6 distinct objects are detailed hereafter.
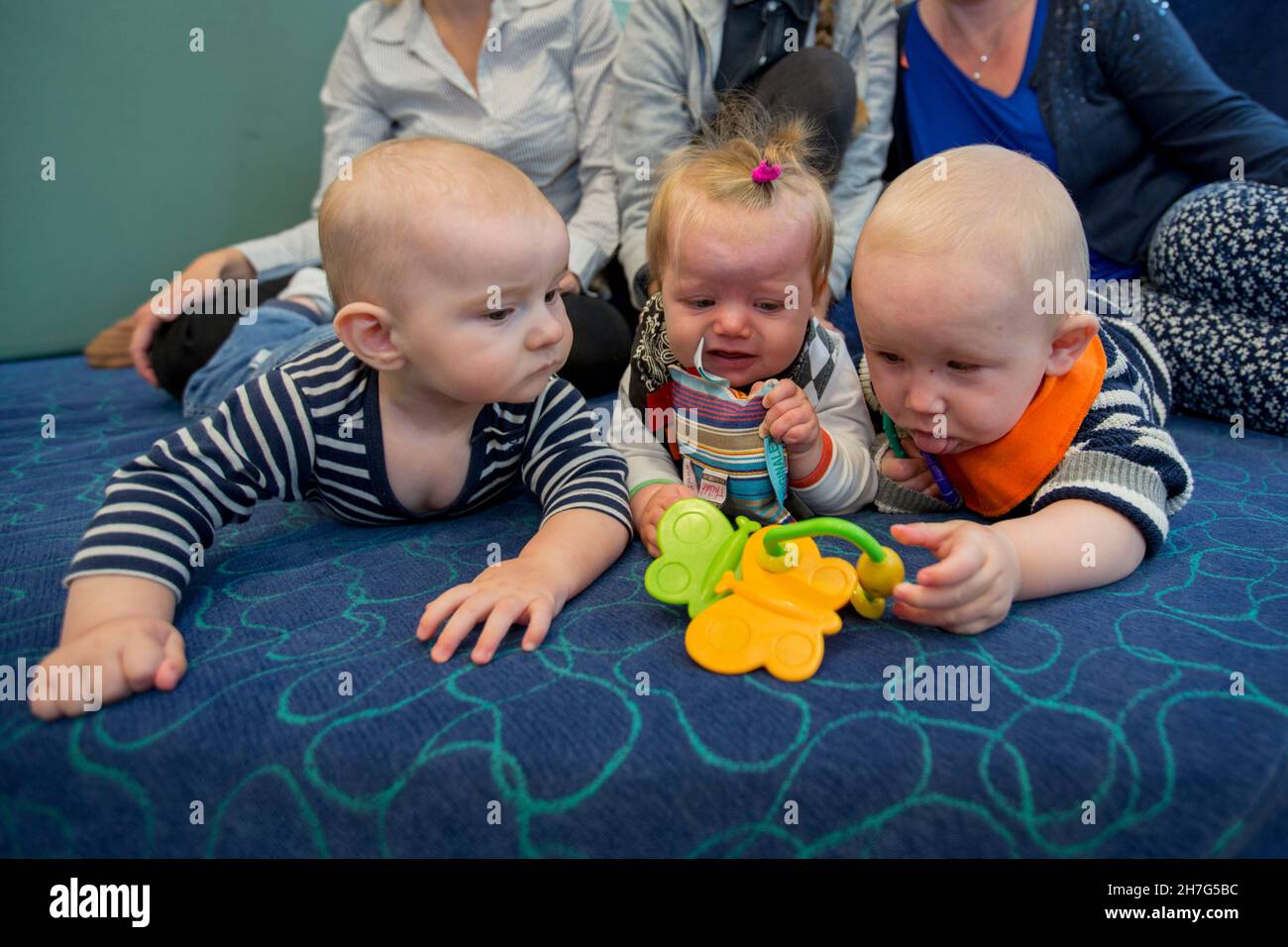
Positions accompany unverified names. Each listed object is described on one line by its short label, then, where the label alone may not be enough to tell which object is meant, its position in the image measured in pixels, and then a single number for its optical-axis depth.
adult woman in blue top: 1.27
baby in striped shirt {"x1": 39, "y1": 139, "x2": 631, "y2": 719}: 0.70
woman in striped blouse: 1.54
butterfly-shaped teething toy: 0.64
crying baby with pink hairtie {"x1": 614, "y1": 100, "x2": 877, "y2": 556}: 0.89
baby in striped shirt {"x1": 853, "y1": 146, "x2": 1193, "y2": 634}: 0.73
